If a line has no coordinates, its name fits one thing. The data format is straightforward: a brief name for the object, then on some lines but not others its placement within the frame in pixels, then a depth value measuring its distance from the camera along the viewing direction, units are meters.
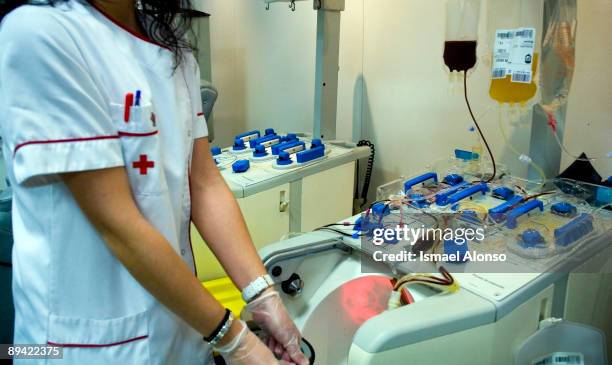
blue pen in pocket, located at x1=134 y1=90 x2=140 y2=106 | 0.71
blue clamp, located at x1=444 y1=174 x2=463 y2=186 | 1.42
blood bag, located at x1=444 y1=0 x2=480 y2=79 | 1.46
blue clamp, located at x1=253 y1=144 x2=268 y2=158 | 1.89
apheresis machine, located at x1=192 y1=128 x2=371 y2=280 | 1.69
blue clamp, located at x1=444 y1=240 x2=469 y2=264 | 1.03
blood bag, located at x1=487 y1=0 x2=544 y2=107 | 1.30
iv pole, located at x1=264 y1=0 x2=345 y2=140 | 1.95
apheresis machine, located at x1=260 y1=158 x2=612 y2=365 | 0.85
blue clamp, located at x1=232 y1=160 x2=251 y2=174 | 1.73
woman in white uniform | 0.62
